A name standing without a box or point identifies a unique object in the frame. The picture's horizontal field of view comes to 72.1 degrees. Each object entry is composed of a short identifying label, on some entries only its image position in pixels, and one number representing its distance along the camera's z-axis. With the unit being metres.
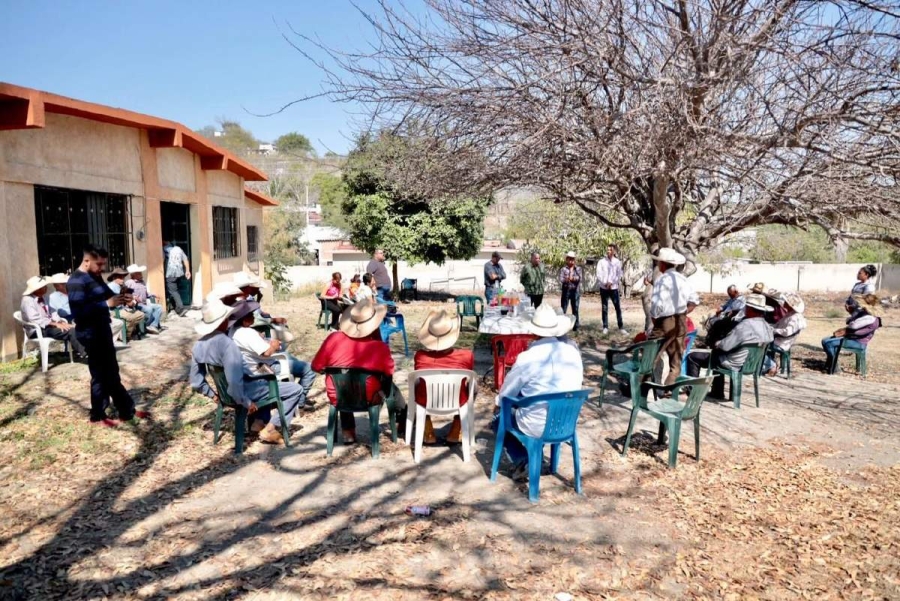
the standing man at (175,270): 12.35
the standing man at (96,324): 5.52
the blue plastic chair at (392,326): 8.66
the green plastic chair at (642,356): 6.20
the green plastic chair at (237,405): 5.02
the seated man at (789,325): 8.14
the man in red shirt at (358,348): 4.88
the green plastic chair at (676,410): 4.81
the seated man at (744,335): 6.62
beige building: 8.36
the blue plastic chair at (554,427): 4.22
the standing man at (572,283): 12.34
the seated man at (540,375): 4.38
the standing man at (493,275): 13.52
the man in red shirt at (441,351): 5.28
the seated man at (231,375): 4.91
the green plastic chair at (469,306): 11.49
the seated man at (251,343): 5.08
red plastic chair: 6.69
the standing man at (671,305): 5.98
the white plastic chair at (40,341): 7.80
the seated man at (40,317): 7.85
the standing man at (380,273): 12.57
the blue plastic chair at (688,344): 6.78
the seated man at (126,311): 9.47
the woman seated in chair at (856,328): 8.70
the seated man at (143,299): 10.38
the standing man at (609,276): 11.76
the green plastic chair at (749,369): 6.62
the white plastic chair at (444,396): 4.90
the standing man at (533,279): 12.85
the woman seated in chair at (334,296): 11.03
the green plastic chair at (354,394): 4.86
